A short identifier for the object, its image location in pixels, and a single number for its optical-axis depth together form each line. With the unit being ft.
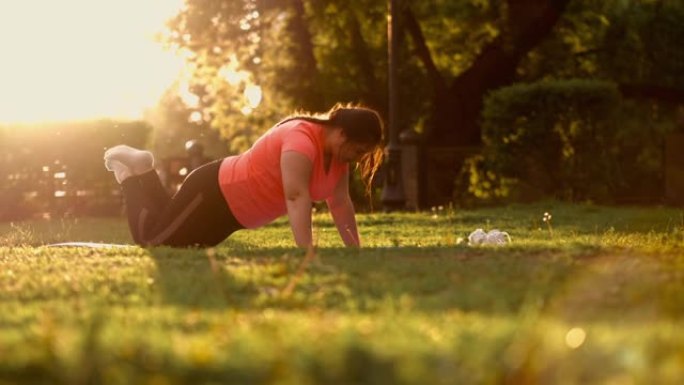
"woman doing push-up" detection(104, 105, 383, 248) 28.22
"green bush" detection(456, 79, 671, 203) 67.72
